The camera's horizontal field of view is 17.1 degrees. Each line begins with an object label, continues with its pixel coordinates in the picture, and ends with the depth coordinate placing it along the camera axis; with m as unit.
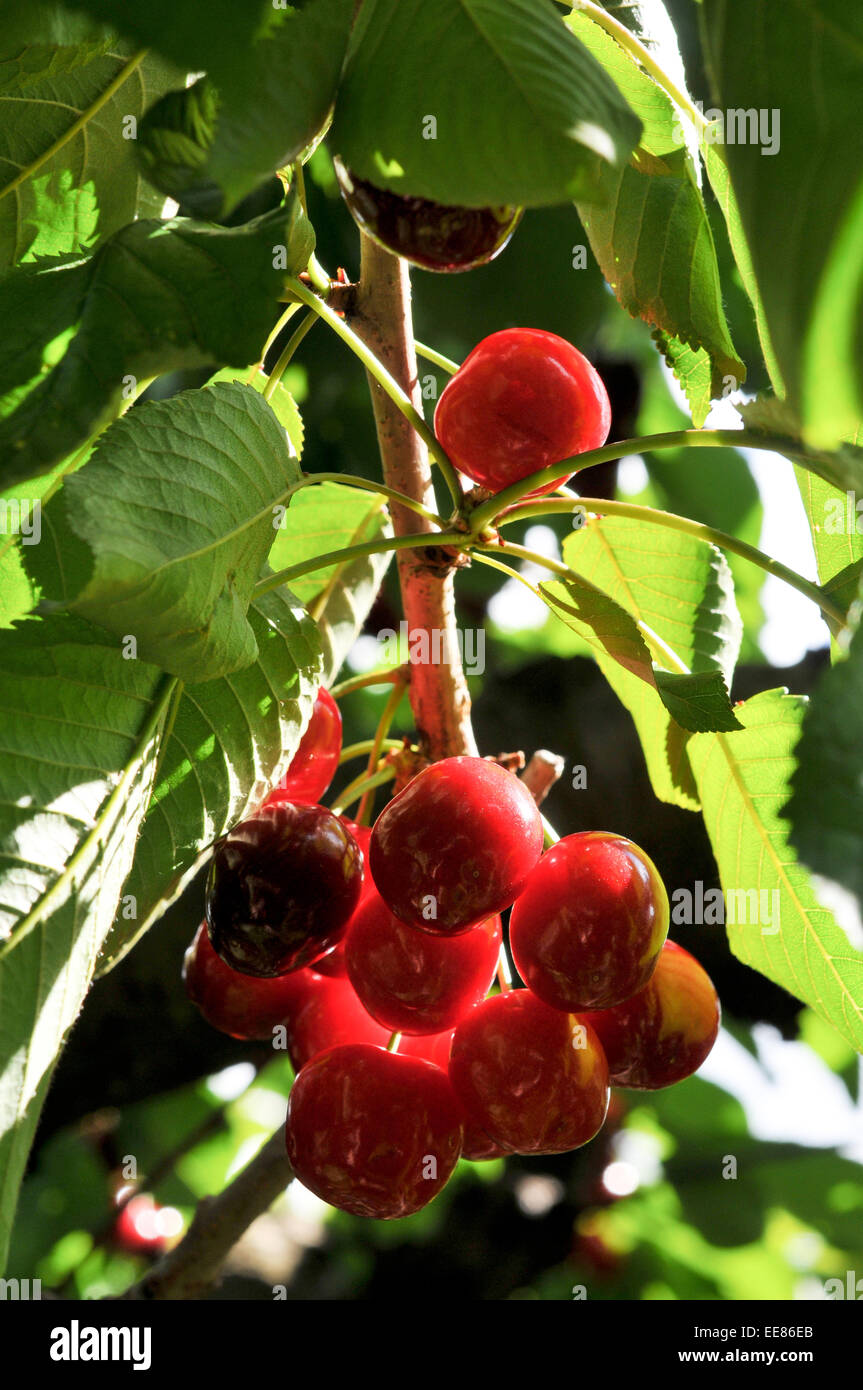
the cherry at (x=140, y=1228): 0.76
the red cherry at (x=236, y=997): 0.42
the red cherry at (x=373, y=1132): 0.39
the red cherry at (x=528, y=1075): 0.39
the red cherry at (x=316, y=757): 0.42
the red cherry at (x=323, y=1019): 0.42
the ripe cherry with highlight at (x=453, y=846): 0.39
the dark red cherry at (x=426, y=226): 0.36
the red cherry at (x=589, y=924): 0.39
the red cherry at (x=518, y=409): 0.40
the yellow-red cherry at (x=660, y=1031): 0.41
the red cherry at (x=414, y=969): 0.40
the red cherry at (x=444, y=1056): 0.41
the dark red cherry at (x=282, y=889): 0.40
